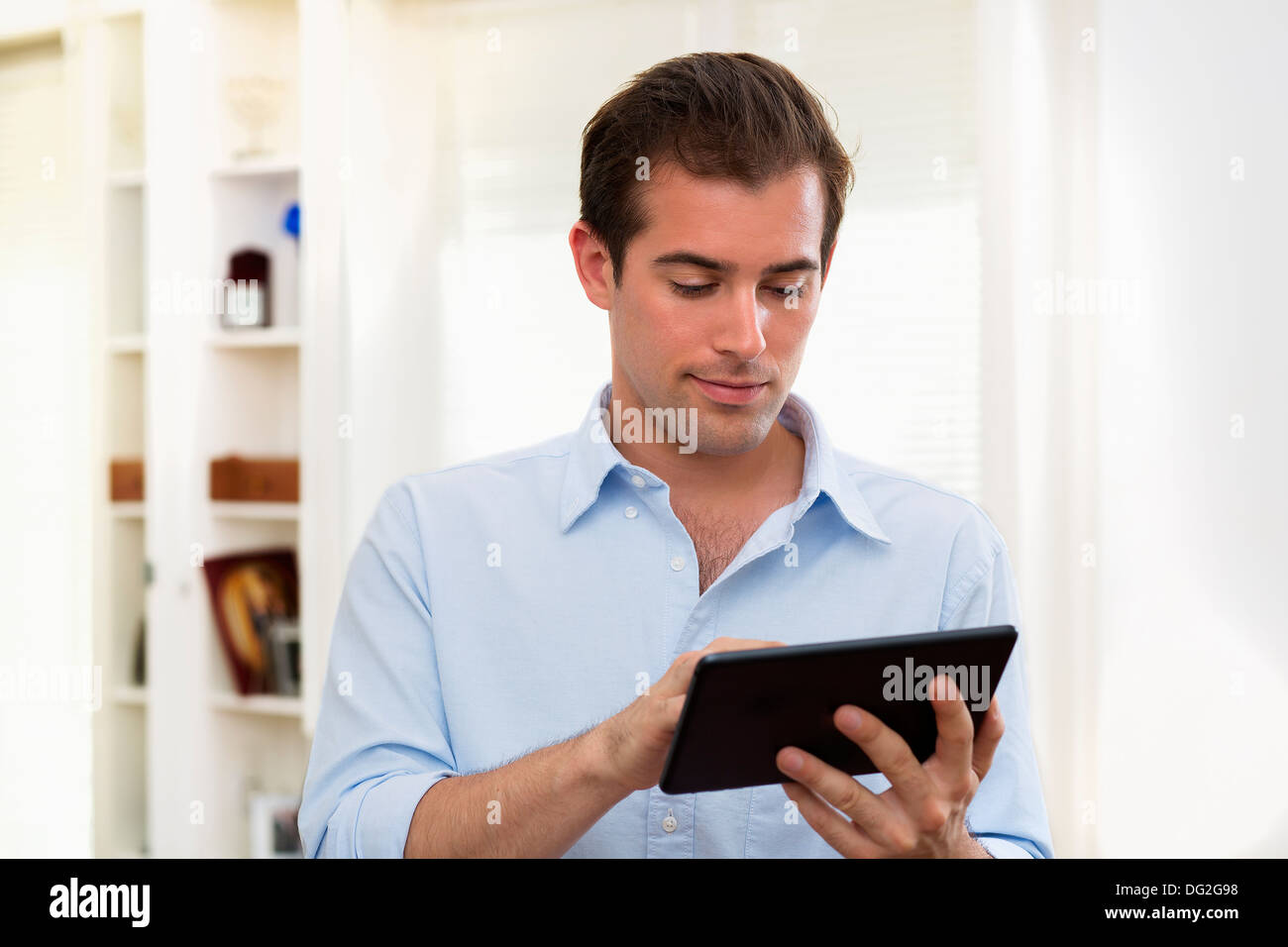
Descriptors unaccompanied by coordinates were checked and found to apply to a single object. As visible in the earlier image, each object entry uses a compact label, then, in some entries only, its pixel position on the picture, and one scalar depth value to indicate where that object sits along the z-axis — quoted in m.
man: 1.08
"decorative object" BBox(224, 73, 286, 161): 2.80
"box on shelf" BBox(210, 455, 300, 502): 2.76
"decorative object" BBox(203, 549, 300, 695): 2.79
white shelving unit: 2.71
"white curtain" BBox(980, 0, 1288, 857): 2.11
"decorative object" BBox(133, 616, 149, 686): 2.91
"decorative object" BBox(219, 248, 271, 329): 2.85
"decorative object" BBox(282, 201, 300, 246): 2.83
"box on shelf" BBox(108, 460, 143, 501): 2.85
